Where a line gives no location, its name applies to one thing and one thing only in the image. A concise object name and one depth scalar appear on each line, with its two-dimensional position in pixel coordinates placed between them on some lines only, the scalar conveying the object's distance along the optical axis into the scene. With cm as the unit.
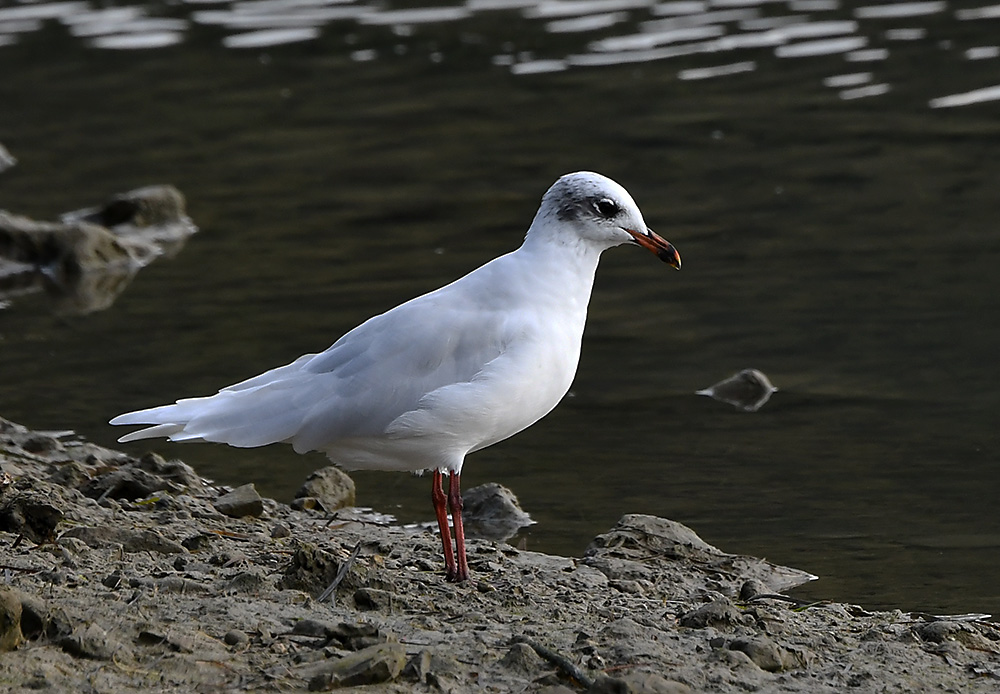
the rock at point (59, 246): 2434
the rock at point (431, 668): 864
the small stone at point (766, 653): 949
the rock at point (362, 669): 845
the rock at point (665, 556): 1234
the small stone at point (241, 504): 1340
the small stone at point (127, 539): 1173
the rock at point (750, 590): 1128
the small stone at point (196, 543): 1202
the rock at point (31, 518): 1139
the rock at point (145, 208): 2605
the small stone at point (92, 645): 859
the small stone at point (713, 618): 1012
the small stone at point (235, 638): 900
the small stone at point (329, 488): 1442
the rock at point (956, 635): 1034
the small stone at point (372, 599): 1016
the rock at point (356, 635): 898
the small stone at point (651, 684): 856
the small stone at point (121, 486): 1350
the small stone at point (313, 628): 910
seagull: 1104
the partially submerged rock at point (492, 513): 1397
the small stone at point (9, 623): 850
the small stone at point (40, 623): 873
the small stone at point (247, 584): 1026
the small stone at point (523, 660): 895
